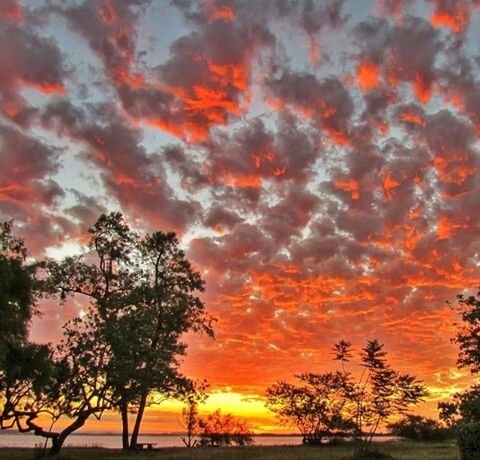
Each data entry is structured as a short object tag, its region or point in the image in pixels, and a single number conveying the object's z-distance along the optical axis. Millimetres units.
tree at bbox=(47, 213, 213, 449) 34469
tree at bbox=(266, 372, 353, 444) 63344
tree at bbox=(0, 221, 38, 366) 27047
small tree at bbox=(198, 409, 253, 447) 62625
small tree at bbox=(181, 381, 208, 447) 59784
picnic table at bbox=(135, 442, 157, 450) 46881
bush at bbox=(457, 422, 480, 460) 22422
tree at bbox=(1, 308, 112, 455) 32594
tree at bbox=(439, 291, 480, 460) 39000
